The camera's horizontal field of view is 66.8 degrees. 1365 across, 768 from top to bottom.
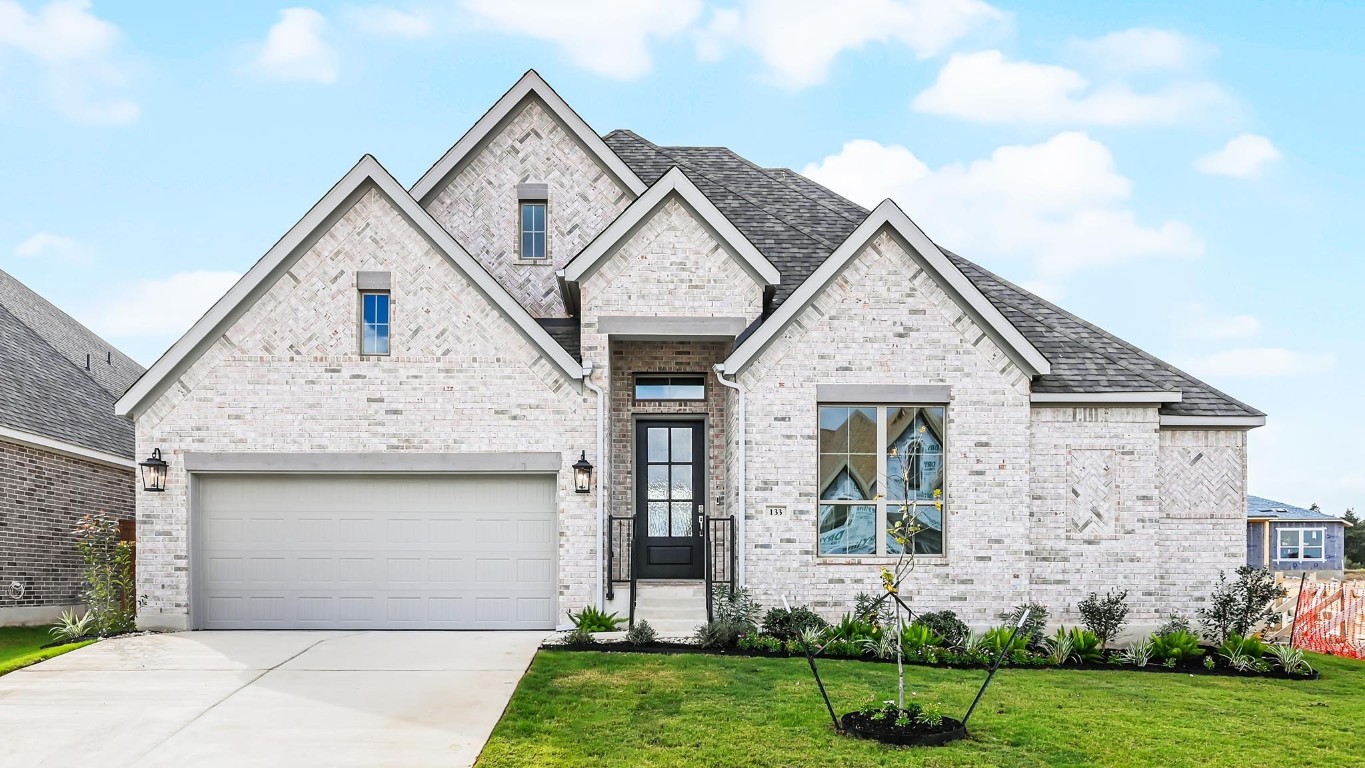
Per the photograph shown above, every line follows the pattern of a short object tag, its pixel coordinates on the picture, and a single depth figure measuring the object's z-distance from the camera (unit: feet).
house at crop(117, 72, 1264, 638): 43.62
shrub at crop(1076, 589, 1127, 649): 41.98
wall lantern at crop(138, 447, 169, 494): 43.19
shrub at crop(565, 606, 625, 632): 41.57
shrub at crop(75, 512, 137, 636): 42.88
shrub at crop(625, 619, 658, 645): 38.55
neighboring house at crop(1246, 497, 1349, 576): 117.39
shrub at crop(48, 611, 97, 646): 41.74
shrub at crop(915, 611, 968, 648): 41.39
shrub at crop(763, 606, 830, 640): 41.01
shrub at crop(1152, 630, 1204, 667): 39.96
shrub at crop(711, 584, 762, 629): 40.70
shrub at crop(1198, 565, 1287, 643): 42.57
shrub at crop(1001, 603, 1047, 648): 41.19
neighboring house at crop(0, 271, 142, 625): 51.29
